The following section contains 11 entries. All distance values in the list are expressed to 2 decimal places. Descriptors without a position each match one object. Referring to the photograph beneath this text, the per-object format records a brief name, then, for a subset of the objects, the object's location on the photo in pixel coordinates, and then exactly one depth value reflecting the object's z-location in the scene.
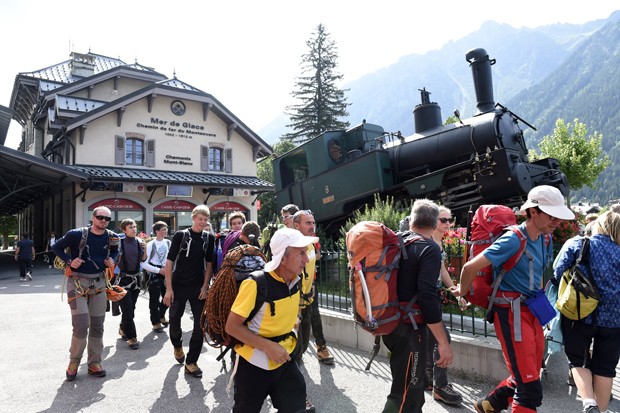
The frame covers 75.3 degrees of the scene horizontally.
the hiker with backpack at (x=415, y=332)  2.57
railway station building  17.39
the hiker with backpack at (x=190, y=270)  4.69
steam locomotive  8.19
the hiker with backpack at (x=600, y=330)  3.00
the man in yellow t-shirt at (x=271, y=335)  2.32
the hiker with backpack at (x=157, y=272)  6.84
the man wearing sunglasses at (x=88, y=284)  4.53
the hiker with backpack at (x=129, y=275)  5.97
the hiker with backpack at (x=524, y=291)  2.63
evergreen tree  35.38
